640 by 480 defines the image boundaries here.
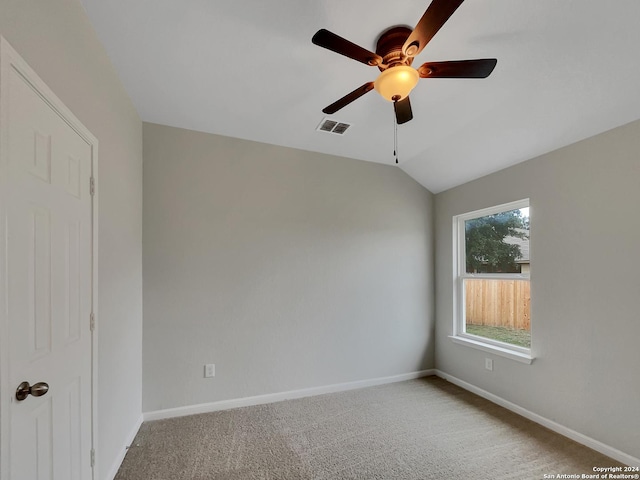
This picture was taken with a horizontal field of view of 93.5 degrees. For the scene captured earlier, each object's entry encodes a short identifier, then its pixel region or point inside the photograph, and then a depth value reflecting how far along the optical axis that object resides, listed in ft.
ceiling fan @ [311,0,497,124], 4.28
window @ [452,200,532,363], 9.39
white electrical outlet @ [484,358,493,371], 9.94
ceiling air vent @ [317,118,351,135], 8.91
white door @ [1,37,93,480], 3.38
